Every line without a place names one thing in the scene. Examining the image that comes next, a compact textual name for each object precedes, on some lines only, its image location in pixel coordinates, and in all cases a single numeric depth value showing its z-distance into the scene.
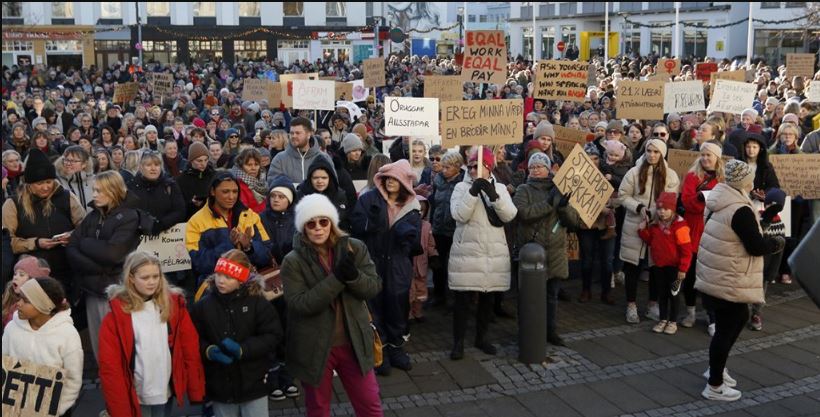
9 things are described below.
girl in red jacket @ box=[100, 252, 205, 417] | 4.58
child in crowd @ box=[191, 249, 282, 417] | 4.87
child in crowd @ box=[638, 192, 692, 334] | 7.40
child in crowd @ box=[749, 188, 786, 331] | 6.27
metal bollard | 6.74
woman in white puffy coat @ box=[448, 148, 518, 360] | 6.70
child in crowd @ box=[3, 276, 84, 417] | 4.55
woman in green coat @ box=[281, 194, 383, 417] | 4.82
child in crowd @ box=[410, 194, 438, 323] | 7.67
